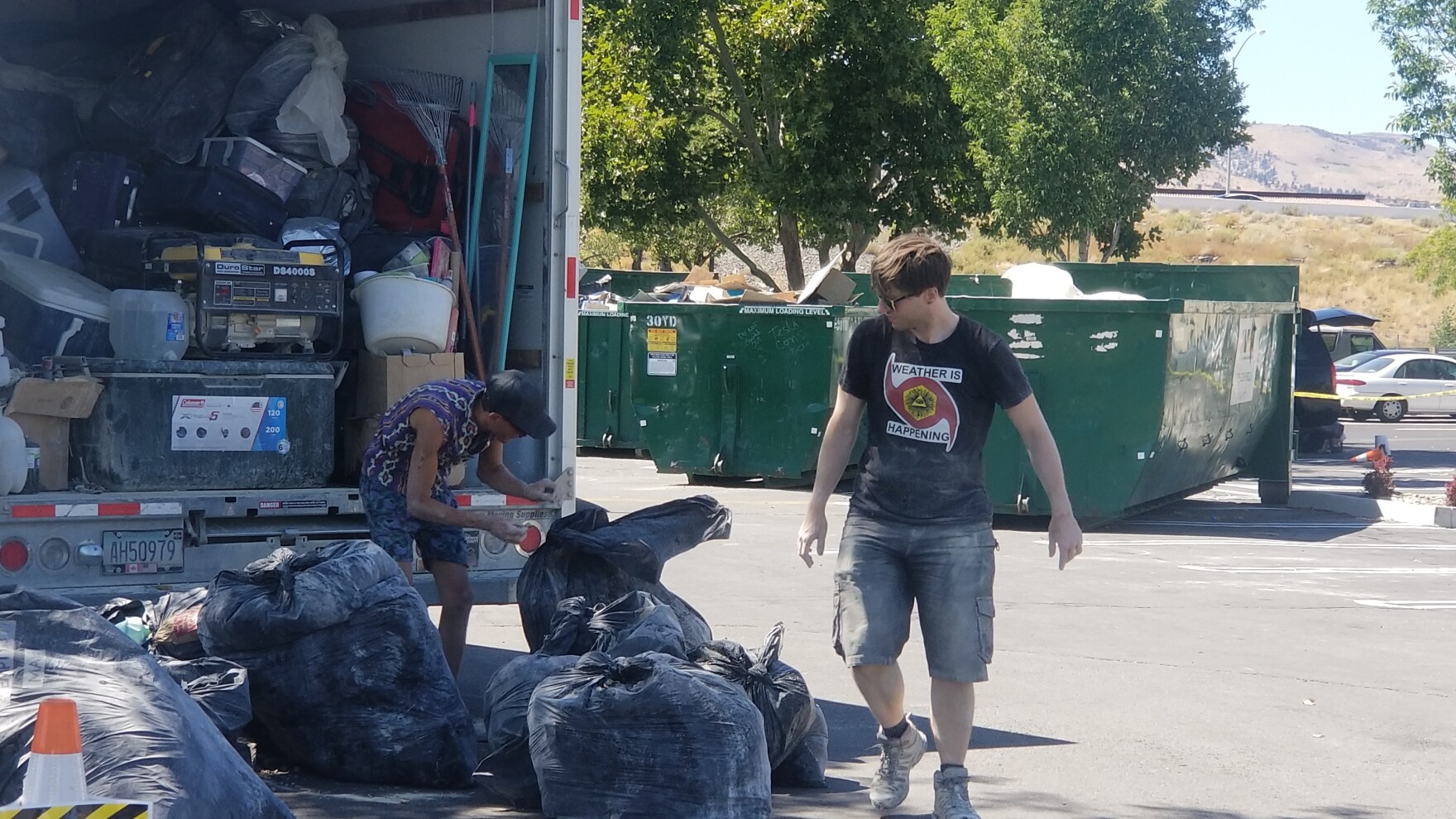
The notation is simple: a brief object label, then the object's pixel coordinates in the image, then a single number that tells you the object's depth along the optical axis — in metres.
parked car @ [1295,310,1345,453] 19.66
